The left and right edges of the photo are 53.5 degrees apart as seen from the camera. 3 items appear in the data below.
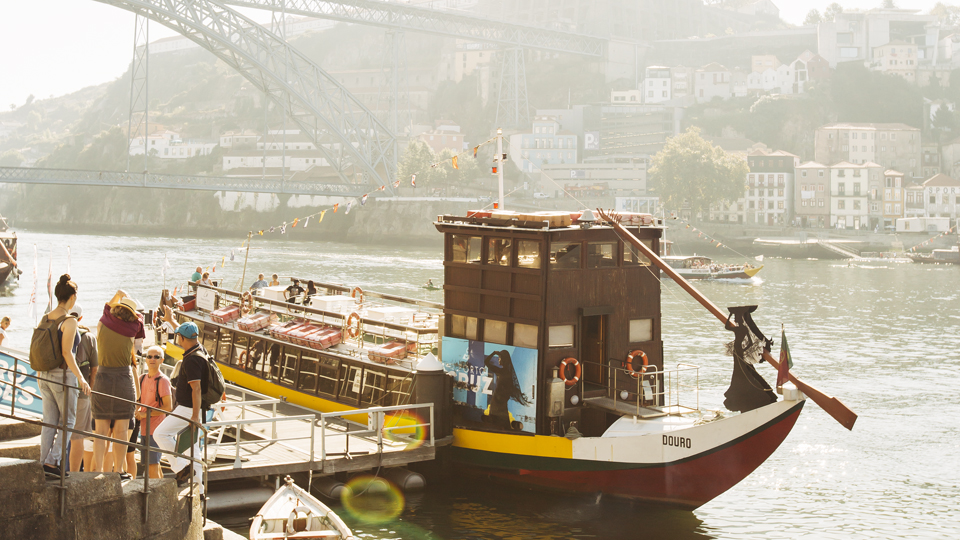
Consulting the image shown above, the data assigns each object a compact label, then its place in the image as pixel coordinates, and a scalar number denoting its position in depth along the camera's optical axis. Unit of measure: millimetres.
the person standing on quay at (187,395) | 7035
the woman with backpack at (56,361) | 6359
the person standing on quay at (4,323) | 15336
